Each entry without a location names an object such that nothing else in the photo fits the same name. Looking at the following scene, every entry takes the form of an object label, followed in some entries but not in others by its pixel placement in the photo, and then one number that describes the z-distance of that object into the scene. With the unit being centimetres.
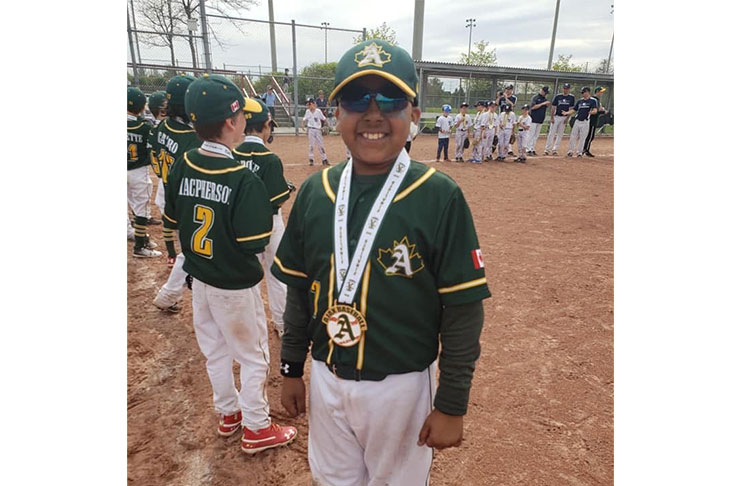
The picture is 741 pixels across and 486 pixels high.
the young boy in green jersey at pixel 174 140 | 445
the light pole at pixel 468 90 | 2598
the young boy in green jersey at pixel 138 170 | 569
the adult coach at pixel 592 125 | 1593
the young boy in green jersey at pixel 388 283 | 148
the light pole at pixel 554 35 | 4019
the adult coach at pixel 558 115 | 1582
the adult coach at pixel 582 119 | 1546
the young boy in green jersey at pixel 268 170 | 345
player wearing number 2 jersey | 246
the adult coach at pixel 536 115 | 1568
